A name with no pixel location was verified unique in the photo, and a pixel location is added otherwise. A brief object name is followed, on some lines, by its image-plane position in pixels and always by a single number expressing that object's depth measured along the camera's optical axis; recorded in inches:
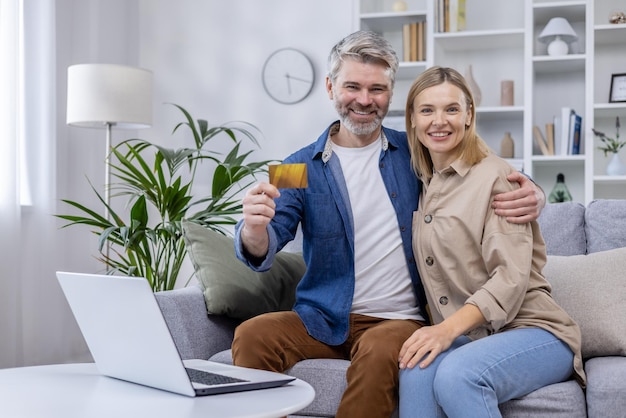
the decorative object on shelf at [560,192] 169.2
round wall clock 184.9
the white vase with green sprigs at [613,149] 163.9
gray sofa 69.1
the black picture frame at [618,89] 168.4
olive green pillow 88.7
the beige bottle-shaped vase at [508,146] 172.1
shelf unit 165.3
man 76.2
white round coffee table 46.6
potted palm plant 122.1
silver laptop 49.8
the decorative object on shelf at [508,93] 172.1
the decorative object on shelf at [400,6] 176.7
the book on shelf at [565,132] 165.9
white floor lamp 147.6
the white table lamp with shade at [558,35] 165.6
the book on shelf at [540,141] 167.9
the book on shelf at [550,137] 168.1
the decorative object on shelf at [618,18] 165.2
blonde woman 64.9
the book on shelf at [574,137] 165.6
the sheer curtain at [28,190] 146.4
